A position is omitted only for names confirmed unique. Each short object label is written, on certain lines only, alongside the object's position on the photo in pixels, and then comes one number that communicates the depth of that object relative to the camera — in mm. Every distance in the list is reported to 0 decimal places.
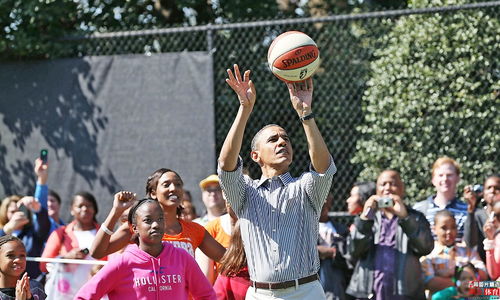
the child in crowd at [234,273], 12618
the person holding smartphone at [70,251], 16031
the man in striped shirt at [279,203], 10547
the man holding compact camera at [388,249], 14687
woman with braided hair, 12445
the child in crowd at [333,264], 15977
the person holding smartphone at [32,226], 16906
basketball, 11148
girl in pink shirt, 10930
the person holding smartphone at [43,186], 17469
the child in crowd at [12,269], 11969
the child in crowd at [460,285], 14412
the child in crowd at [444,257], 14984
